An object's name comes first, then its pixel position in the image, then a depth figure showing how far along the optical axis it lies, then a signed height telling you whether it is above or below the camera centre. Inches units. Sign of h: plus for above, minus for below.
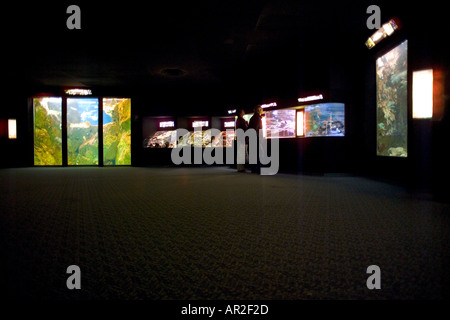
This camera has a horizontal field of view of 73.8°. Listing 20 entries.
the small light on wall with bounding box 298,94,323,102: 340.8 +63.6
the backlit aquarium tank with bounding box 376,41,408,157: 257.8 +45.9
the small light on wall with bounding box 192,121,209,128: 546.9 +53.0
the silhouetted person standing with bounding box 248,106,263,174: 347.9 +36.8
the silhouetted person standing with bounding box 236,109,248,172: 364.8 +36.4
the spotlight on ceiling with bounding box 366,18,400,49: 242.8 +104.1
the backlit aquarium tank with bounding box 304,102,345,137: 339.3 +37.4
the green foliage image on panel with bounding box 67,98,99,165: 518.3 +41.2
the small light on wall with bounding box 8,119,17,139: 519.5 +44.0
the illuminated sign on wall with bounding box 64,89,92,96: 514.0 +106.6
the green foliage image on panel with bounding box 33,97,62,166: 516.7 +39.6
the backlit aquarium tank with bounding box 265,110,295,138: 394.9 +39.5
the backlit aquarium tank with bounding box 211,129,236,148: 526.6 +24.6
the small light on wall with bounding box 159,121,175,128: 551.5 +54.0
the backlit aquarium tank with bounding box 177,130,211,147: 530.0 +25.5
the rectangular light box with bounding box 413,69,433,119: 197.0 +38.5
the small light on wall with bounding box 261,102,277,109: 407.8 +66.5
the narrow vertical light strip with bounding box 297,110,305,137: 378.6 +37.7
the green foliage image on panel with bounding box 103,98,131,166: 529.0 +40.0
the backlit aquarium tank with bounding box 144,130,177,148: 545.0 +24.3
